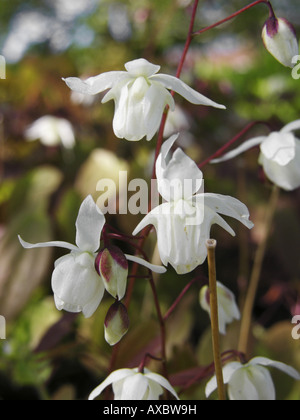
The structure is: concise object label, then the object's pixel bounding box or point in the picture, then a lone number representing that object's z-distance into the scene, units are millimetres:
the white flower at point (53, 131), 289
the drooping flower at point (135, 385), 132
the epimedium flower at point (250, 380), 138
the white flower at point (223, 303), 144
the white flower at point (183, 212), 127
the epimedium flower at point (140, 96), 131
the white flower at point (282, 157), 146
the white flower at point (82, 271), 129
